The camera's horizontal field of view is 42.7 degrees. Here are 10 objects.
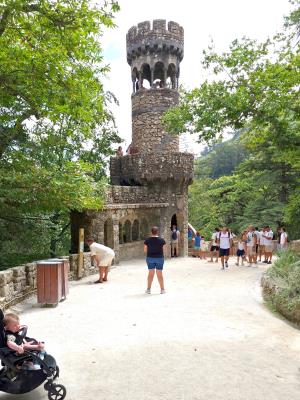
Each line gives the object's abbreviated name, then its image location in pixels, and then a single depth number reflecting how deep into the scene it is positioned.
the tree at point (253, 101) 10.84
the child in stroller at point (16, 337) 4.16
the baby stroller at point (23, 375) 3.92
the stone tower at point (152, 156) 19.69
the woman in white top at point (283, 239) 16.22
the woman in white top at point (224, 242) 13.41
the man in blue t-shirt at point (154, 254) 9.27
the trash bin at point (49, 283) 8.22
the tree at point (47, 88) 8.58
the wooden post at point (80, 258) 12.22
